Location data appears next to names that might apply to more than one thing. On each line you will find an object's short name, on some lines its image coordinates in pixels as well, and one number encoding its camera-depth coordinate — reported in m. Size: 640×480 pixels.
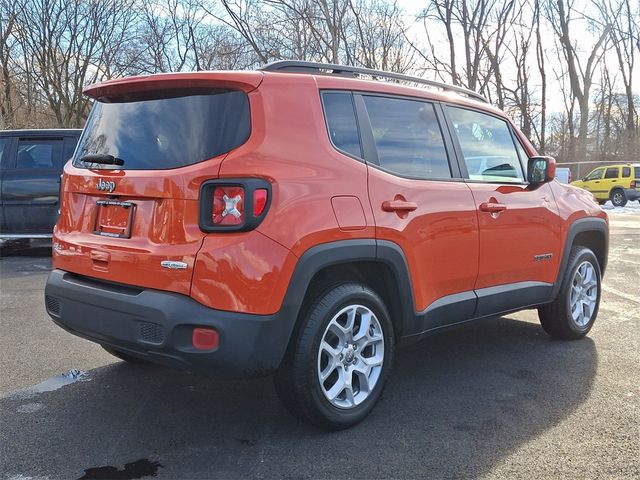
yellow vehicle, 23.88
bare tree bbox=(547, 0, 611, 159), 36.97
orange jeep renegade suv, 2.81
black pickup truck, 8.77
